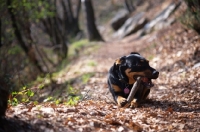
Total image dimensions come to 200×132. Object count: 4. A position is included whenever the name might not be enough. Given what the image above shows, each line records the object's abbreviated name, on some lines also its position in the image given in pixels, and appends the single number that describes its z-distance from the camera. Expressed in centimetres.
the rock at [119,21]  3078
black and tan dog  523
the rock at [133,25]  2282
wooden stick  520
